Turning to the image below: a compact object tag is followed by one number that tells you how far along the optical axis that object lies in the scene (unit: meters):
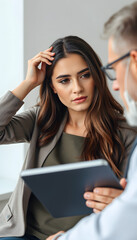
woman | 1.62
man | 0.81
